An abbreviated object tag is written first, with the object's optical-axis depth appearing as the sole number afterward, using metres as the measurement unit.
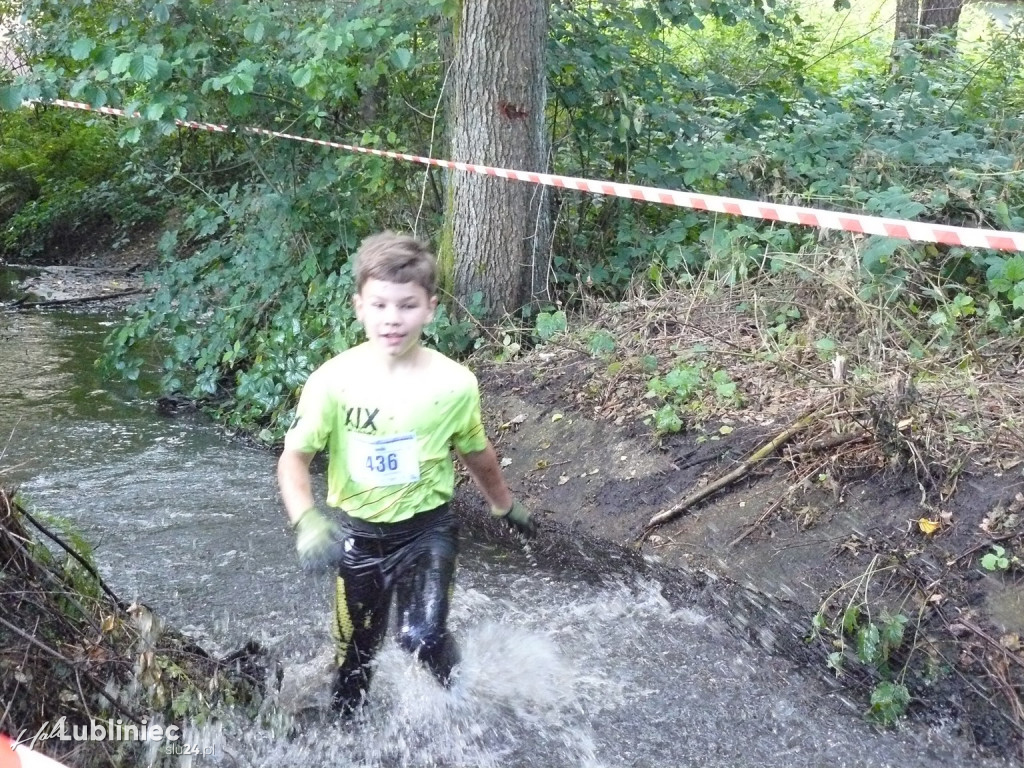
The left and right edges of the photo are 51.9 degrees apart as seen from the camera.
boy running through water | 3.50
